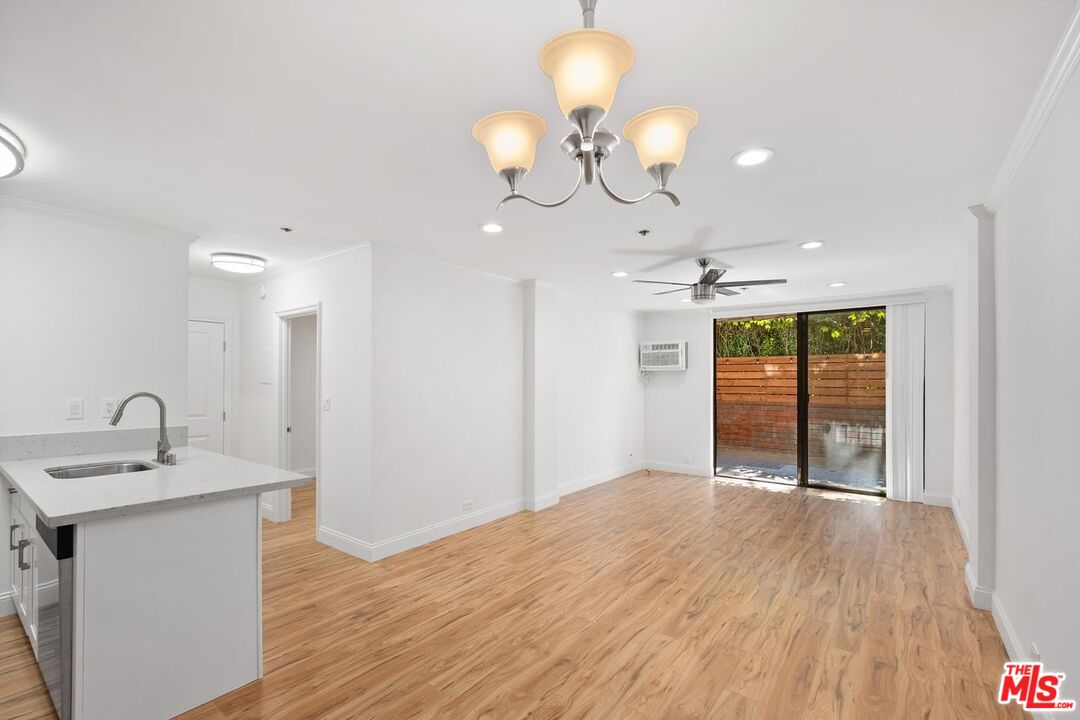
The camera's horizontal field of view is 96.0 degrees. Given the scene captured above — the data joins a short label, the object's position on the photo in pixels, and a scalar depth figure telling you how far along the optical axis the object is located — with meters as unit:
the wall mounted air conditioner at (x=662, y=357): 7.06
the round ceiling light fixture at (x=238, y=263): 3.99
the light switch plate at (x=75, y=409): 3.01
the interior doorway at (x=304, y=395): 6.49
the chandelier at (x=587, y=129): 1.15
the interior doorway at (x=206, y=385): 4.89
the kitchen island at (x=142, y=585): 1.86
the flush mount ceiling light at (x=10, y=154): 2.04
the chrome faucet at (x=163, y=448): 2.79
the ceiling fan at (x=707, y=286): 4.43
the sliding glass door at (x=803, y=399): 6.01
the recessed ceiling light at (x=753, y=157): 2.18
